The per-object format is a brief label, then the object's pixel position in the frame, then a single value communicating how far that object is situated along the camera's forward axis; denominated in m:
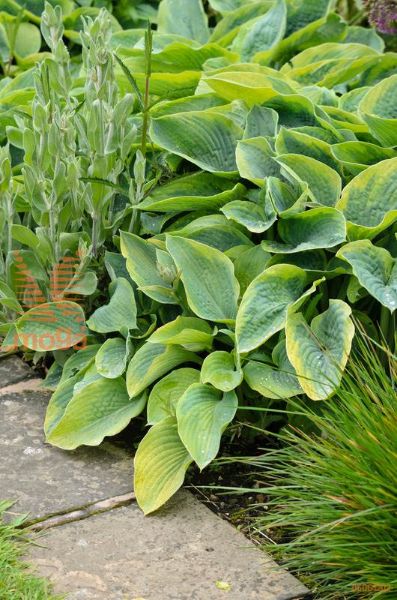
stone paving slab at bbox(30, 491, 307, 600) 2.30
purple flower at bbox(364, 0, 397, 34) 4.19
